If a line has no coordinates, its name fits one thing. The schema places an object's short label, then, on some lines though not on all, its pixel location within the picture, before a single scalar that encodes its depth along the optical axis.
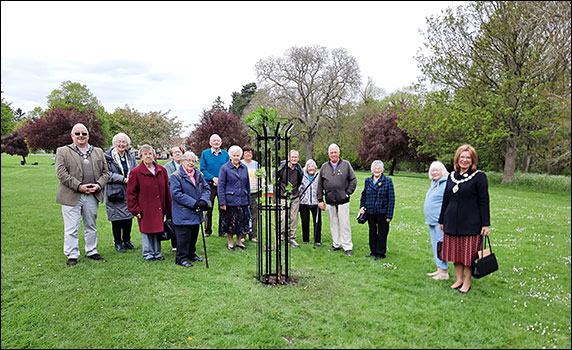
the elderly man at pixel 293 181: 7.43
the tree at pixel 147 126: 24.59
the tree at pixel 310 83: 32.97
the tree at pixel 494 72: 19.16
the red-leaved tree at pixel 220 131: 25.33
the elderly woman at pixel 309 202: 7.63
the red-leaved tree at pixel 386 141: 32.66
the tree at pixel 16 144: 28.44
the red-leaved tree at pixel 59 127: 27.97
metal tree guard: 5.06
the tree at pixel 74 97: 41.78
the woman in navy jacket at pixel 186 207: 5.95
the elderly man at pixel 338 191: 6.83
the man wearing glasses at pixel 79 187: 5.65
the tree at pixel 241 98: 49.94
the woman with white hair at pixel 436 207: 5.47
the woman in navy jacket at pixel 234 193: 6.73
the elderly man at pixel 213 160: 7.78
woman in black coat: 4.62
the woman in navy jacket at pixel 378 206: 6.34
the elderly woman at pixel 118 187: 6.42
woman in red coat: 5.86
